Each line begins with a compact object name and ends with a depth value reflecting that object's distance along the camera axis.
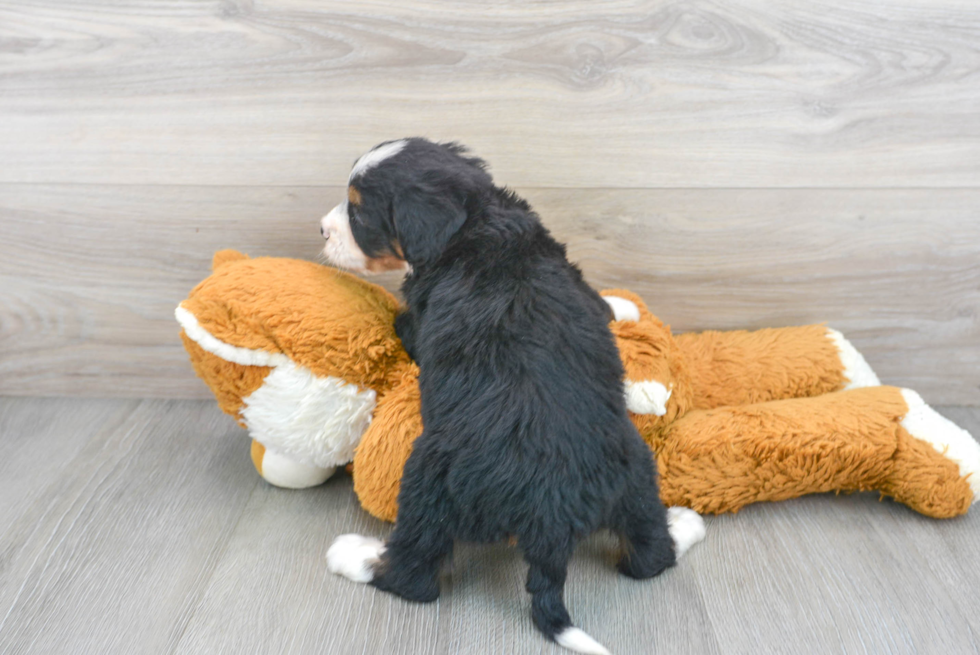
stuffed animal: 1.24
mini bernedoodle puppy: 1.01
